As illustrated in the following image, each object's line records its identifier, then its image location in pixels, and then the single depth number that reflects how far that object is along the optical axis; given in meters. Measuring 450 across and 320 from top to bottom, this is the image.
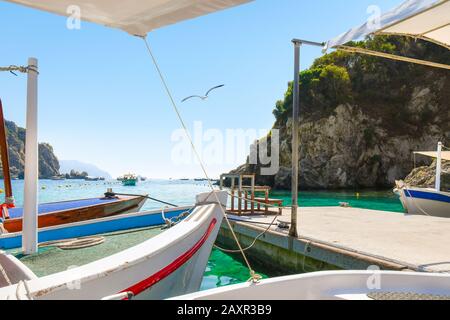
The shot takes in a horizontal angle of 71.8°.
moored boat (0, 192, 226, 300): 2.46
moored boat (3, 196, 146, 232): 8.06
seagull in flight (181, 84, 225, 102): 11.82
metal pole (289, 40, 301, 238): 7.57
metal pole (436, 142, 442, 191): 14.68
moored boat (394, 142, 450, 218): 14.83
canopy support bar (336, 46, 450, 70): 7.00
